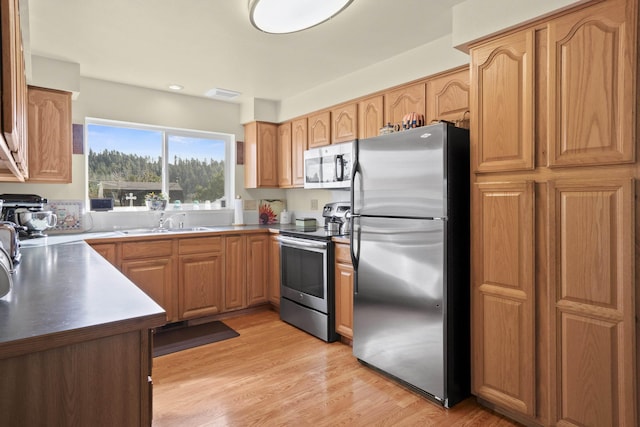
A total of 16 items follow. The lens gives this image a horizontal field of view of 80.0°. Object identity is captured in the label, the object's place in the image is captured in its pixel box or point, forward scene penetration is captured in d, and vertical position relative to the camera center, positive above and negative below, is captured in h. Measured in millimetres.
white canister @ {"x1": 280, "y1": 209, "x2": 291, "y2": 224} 4641 -51
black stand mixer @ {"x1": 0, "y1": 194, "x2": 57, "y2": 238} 2955 +3
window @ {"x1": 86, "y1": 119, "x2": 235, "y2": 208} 3779 +544
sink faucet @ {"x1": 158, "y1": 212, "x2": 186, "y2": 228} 4011 -69
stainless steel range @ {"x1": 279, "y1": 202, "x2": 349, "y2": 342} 3160 -569
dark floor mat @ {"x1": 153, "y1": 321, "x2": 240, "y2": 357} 3096 -1077
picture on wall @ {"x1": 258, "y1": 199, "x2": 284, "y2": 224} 4684 +30
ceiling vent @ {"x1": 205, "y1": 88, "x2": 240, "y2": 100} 3959 +1273
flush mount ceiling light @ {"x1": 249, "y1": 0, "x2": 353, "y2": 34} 1890 +1038
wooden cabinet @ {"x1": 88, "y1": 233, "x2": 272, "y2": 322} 3291 -535
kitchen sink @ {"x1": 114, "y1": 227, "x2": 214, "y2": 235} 3604 -166
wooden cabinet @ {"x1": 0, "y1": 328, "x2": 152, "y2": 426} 900 -429
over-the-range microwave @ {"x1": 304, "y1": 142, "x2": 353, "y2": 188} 3396 +438
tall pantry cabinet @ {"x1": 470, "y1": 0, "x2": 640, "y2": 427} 1650 -34
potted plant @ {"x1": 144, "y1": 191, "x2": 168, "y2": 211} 3900 +129
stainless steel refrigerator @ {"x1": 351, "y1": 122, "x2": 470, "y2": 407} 2184 -274
